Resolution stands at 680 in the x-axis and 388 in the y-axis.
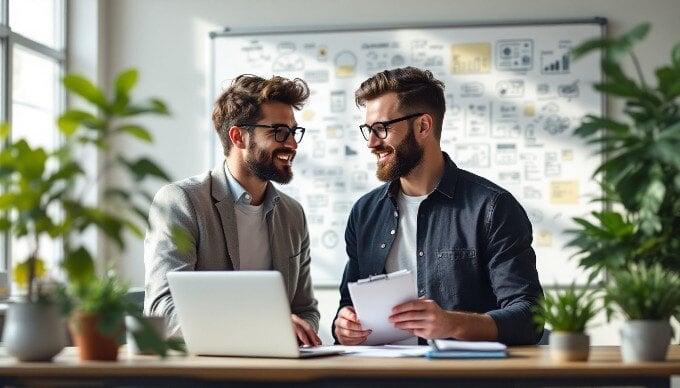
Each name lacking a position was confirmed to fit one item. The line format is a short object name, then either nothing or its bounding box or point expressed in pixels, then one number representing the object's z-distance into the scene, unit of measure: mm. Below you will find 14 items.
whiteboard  4902
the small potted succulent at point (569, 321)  2064
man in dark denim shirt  2881
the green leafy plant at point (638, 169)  2068
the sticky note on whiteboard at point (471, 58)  4980
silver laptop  2199
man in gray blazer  3029
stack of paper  2145
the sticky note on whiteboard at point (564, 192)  4891
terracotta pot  2080
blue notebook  2137
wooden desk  1942
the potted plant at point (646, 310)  2016
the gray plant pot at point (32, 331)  2053
